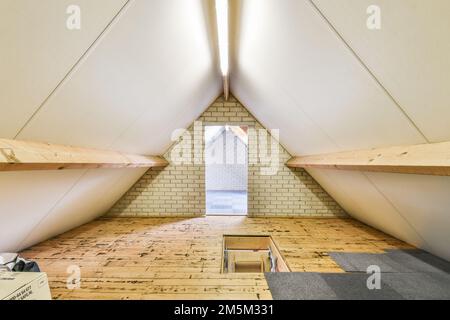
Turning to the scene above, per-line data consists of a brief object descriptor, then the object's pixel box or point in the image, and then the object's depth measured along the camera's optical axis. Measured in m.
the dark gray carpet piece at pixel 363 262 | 2.38
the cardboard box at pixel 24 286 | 1.39
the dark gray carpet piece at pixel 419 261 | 2.39
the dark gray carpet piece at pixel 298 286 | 1.87
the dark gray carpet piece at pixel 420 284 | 1.91
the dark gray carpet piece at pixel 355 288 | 1.88
